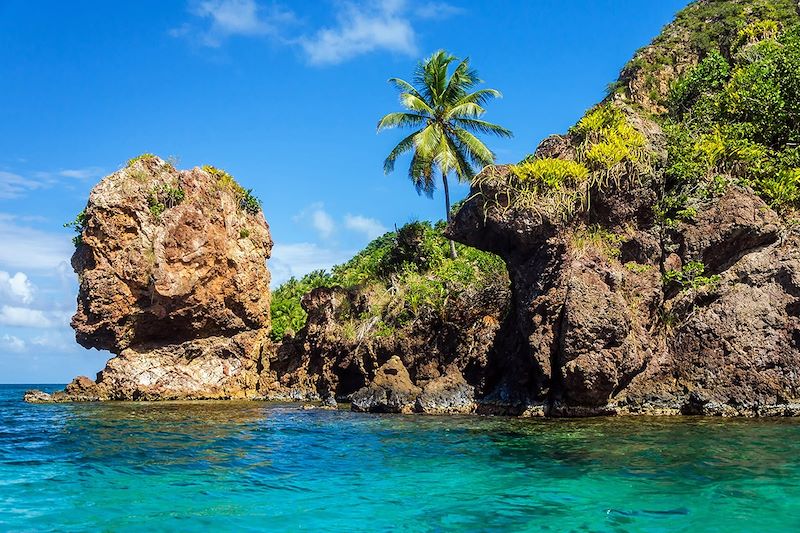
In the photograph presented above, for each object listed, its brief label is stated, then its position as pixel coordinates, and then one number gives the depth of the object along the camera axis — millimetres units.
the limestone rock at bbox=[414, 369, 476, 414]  15578
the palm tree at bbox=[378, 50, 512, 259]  26625
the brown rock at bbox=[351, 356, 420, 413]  16062
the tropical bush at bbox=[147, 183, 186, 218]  24797
